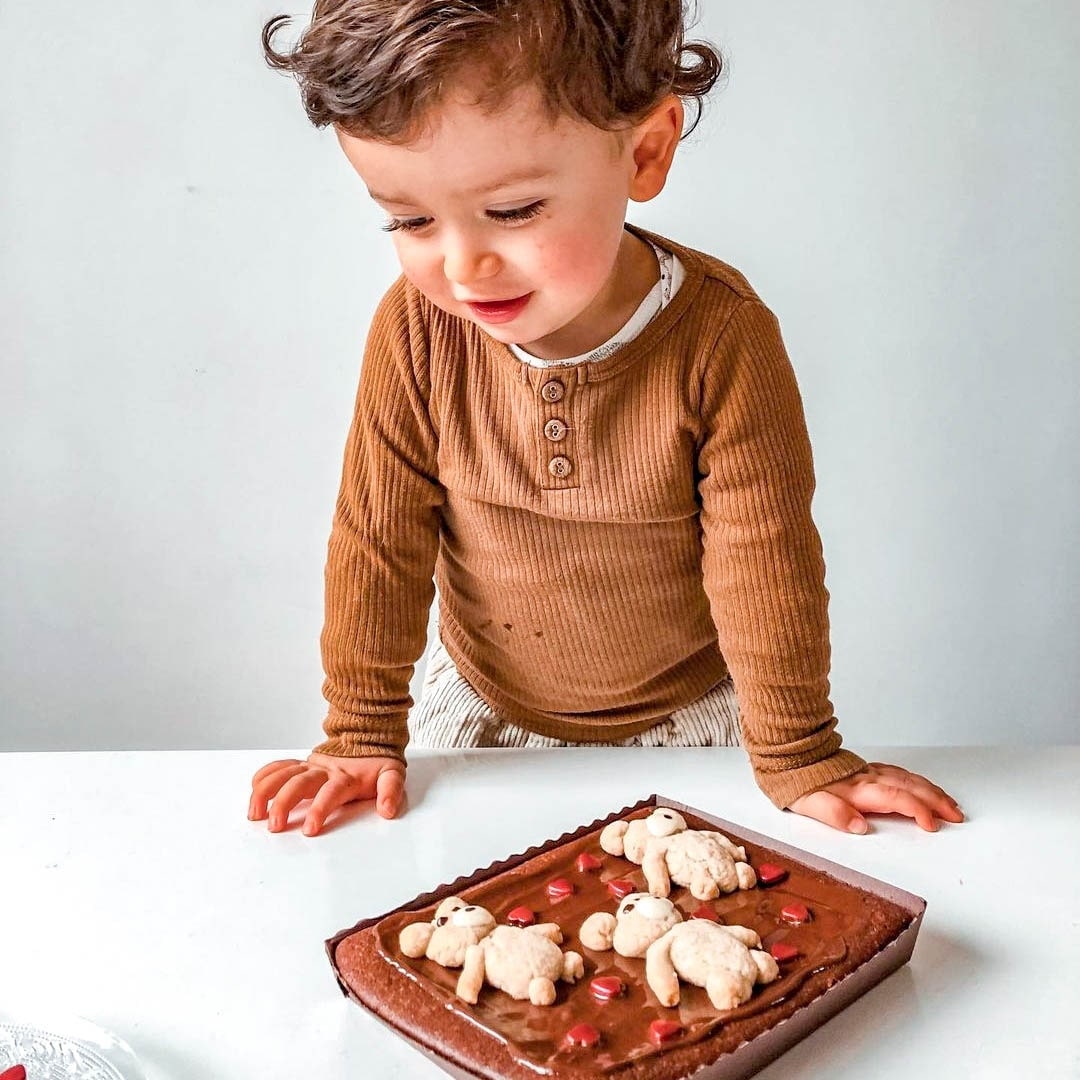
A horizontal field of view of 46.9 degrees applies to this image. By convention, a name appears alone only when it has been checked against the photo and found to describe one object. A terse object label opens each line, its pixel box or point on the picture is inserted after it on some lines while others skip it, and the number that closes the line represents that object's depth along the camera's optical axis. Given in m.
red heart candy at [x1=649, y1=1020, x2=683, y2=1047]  0.52
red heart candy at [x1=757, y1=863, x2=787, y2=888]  0.64
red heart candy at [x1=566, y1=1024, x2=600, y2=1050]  0.52
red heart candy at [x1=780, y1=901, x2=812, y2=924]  0.61
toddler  0.65
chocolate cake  0.52
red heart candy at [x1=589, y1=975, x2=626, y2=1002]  0.56
